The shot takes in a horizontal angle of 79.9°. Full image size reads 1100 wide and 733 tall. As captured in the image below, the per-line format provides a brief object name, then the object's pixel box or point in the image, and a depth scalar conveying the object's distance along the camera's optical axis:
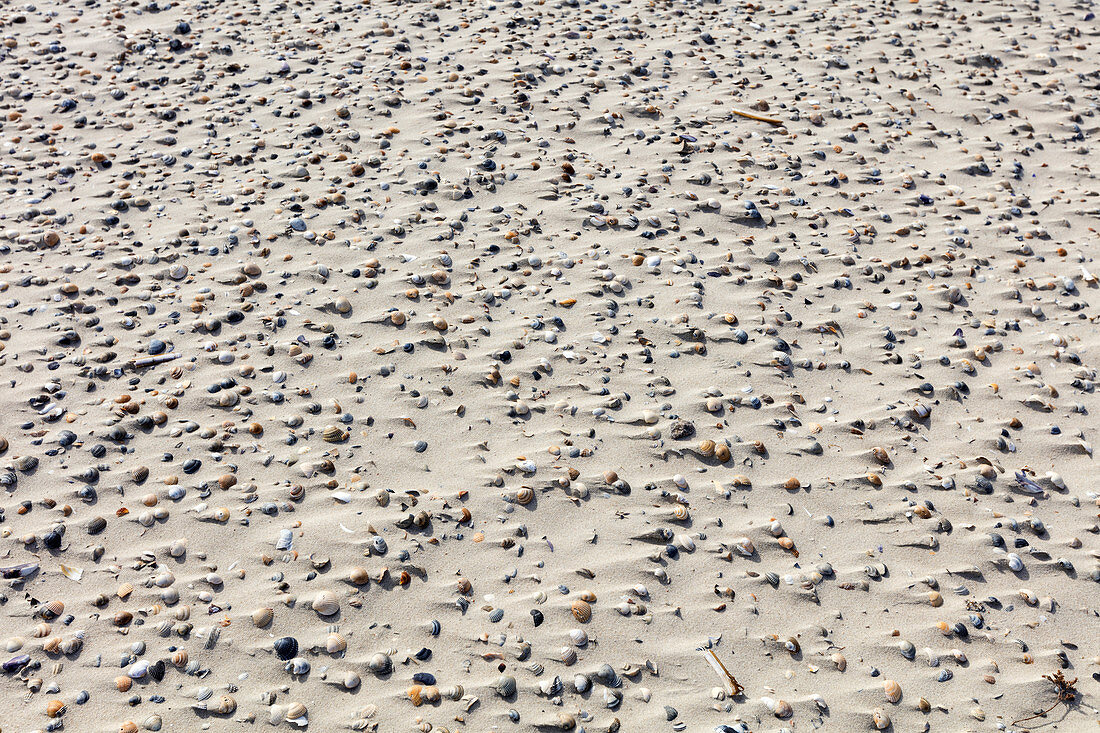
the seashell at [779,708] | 2.47
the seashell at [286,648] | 2.56
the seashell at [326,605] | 2.69
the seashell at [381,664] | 2.54
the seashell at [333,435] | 3.27
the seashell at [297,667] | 2.53
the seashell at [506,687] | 2.49
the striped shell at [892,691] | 2.53
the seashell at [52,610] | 2.68
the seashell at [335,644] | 2.59
